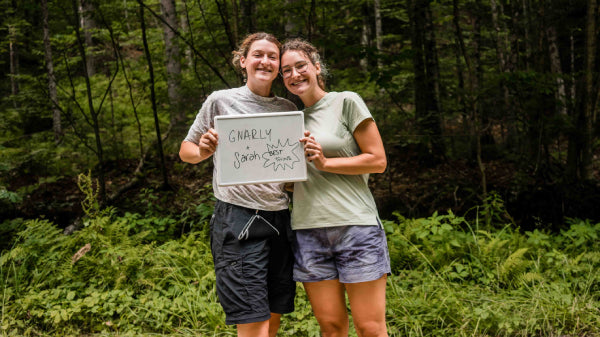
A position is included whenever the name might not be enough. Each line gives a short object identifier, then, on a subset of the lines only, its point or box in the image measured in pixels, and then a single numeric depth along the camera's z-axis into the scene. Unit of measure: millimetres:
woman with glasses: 2059
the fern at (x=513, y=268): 3898
